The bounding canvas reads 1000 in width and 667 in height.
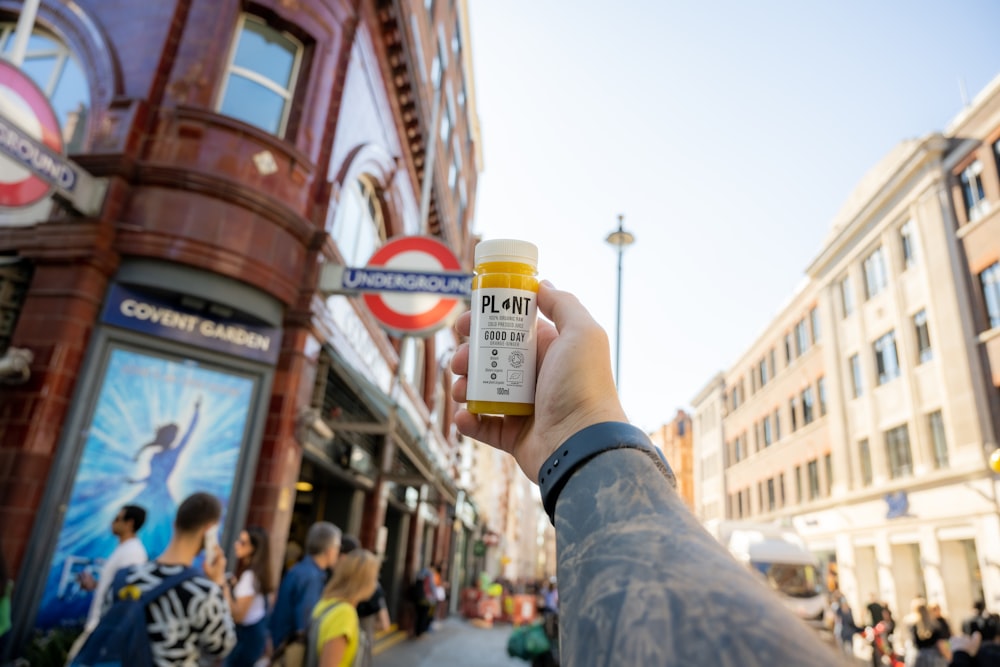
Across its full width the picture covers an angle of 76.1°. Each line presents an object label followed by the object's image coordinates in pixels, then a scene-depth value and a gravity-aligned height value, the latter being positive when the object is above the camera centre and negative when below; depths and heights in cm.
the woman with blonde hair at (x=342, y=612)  382 -42
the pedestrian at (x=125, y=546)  458 -14
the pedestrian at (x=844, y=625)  1536 -114
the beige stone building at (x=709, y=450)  4397 +812
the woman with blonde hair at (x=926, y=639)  991 -84
